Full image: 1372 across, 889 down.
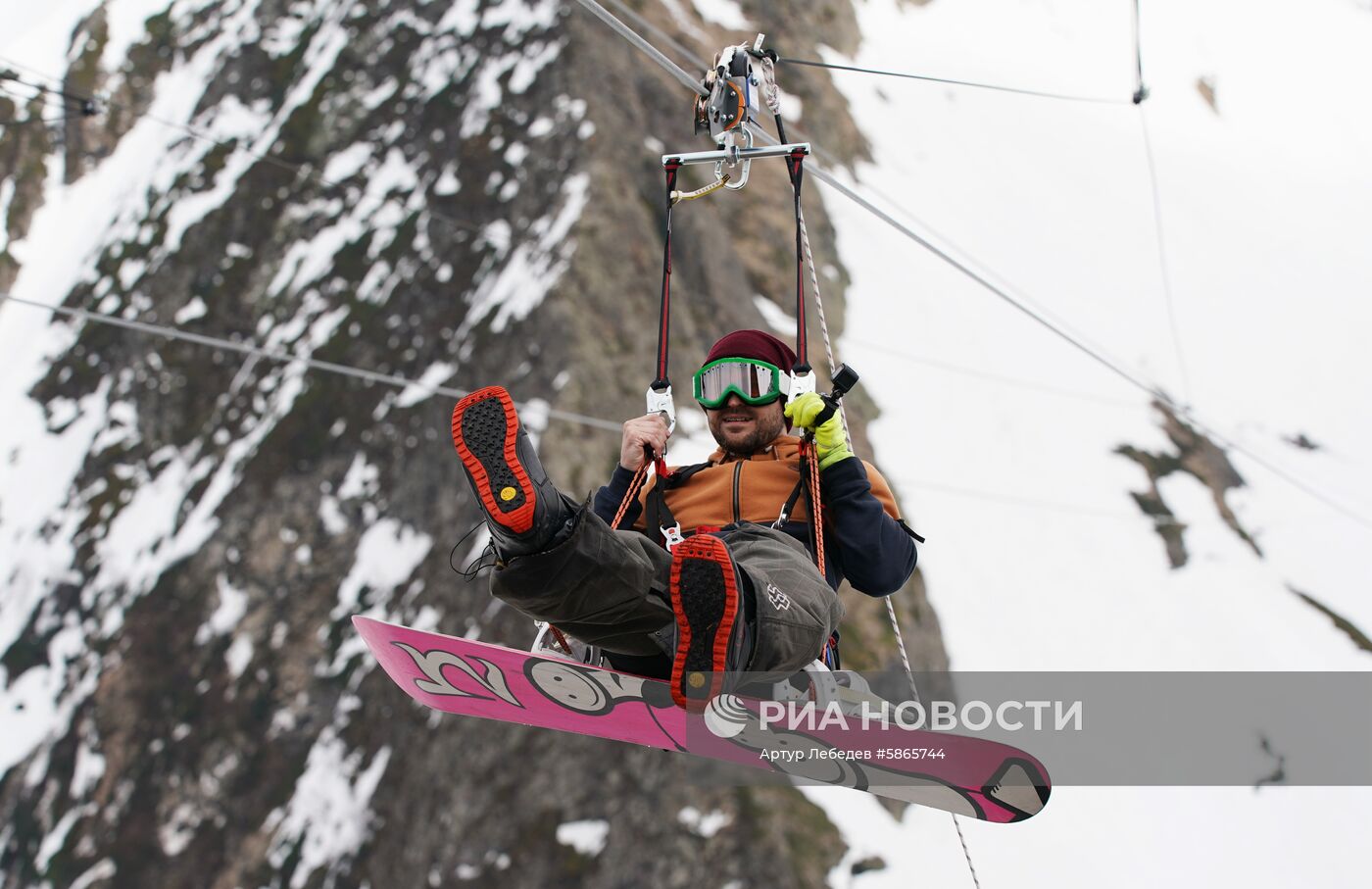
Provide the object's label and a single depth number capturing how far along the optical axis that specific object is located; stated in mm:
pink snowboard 3611
